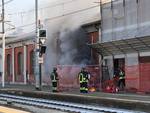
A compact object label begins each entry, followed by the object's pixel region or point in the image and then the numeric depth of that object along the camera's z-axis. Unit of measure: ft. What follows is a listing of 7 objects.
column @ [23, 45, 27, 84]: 194.18
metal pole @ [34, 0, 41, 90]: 124.79
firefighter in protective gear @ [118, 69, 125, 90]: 114.71
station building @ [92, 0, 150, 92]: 108.58
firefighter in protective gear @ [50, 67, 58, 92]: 116.78
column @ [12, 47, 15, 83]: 209.15
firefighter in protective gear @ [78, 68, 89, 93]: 109.70
